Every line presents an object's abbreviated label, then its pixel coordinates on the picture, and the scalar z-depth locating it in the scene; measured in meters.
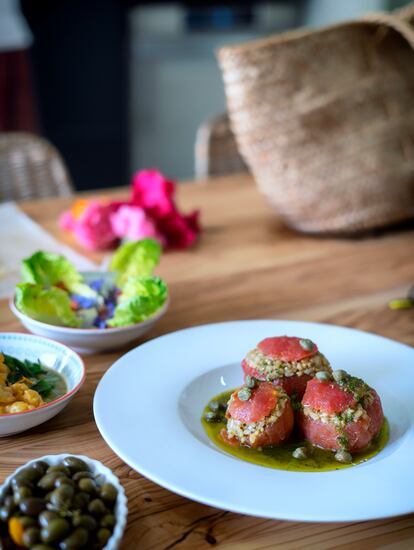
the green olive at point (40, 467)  0.79
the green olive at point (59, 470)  0.79
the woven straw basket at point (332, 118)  1.60
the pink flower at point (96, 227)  1.63
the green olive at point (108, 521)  0.74
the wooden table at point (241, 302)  0.83
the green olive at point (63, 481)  0.76
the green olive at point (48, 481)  0.77
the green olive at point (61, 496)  0.73
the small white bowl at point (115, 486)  0.73
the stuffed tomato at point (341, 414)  0.91
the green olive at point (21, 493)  0.74
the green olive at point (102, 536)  0.72
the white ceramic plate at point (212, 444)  0.80
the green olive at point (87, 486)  0.76
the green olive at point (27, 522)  0.72
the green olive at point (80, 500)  0.74
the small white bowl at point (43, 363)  0.94
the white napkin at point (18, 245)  1.52
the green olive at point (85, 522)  0.72
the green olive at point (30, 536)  0.71
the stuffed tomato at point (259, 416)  0.92
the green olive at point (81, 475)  0.78
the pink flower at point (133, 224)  1.61
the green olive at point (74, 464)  0.80
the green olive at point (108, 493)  0.76
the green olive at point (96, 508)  0.74
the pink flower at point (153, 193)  1.65
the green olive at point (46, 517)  0.72
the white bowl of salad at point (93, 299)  1.17
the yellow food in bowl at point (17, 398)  0.94
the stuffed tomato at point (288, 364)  1.00
